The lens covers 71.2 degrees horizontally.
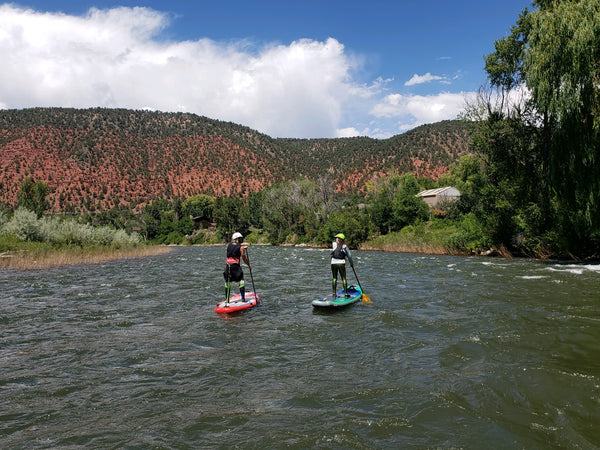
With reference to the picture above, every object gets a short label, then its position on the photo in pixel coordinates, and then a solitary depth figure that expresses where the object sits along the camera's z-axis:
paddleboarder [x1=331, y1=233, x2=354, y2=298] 14.57
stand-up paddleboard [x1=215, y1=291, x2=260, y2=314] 12.93
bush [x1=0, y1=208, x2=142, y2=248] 32.53
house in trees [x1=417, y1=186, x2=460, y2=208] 67.00
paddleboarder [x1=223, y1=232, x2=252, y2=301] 13.45
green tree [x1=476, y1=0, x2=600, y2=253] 21.95
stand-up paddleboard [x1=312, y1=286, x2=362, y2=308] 13.06
